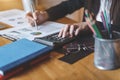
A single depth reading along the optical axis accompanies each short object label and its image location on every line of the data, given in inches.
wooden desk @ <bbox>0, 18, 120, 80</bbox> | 26.8
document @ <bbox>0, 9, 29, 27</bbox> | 51.0
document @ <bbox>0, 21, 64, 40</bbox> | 41.1
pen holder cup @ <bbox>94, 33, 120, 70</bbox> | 26.3
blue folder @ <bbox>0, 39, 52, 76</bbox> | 26.9
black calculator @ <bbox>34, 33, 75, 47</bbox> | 34.4
